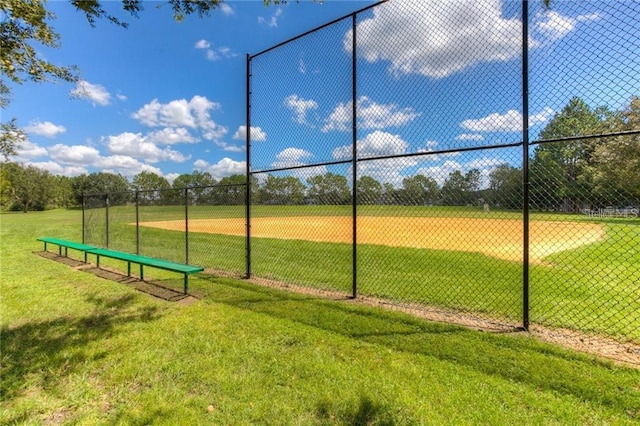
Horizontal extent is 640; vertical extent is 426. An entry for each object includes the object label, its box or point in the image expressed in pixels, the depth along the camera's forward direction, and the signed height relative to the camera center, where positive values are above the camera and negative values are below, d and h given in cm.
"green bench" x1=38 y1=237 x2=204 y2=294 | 561 -109
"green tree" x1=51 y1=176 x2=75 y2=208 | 7400 +238
